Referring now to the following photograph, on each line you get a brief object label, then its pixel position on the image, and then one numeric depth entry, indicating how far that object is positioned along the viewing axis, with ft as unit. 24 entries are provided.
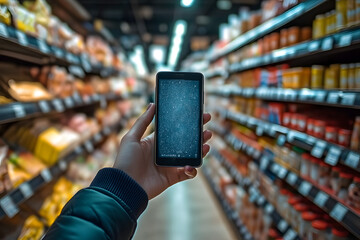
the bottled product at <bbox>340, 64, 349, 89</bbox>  5.08
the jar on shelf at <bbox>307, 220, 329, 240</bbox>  5.51
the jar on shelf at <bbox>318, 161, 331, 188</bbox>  5.62
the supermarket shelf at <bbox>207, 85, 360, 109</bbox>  4.52
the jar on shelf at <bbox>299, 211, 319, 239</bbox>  5.96
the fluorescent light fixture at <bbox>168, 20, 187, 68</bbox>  16.92
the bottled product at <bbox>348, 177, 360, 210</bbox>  4.58
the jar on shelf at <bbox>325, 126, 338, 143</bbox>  5.27
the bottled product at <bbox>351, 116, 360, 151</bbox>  4.69
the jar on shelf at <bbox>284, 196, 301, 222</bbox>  6.66
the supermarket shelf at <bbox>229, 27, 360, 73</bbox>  4.49
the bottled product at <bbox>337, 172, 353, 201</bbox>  5.01
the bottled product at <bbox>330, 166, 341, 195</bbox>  5.19
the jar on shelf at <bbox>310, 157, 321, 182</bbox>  5.89
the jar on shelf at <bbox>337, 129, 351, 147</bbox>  4.99
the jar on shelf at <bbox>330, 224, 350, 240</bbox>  5.12
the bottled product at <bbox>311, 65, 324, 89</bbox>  5.89
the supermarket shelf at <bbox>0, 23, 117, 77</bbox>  4.90
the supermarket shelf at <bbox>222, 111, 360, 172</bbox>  4.55
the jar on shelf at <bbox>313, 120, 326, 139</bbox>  5.69
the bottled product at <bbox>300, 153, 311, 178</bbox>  6.18
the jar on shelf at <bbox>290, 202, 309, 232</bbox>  6.28
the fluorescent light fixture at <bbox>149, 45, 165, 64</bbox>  35.53
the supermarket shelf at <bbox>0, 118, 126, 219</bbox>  4.56
